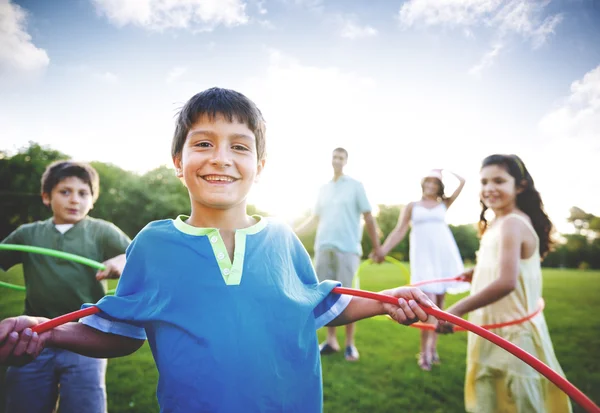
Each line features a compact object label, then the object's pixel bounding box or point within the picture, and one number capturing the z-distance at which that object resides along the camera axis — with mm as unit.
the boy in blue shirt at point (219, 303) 1308
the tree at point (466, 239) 48344
